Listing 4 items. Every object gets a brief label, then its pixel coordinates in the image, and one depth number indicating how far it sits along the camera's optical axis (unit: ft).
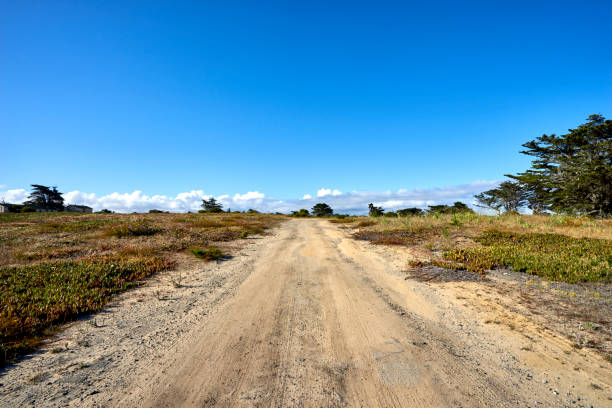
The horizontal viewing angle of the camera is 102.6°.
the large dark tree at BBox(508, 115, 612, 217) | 90.47
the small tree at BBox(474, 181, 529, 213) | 150.23
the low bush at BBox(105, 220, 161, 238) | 47.80
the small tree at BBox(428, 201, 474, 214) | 112.39
